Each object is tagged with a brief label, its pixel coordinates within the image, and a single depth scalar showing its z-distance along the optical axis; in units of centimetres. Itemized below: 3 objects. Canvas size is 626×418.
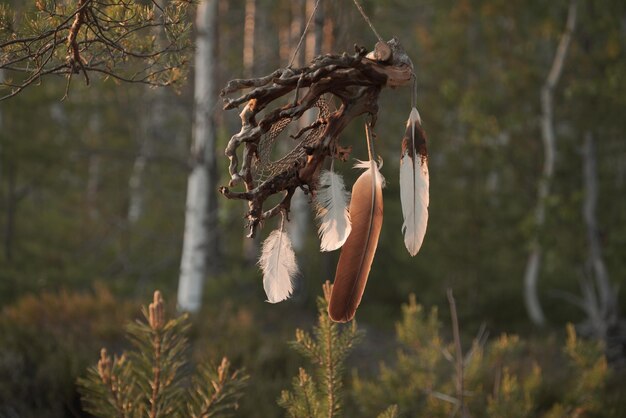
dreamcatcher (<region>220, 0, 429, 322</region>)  305
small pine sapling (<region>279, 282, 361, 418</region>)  478
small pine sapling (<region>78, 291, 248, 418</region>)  473
